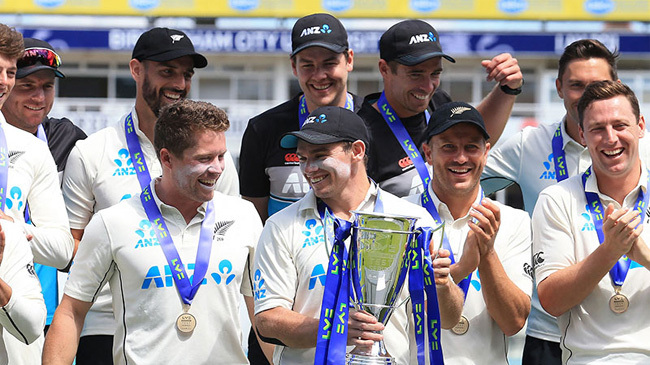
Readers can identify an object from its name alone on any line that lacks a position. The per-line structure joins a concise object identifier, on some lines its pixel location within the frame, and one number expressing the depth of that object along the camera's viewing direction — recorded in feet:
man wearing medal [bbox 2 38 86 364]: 34.68
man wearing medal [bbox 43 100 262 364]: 28.12
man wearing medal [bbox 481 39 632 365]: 33.19
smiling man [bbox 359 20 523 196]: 33.63
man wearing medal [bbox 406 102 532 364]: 27.73
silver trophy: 24.90
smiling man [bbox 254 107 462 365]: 27.14
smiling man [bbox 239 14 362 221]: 34.35
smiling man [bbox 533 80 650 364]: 28.07
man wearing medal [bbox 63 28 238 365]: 32.73
